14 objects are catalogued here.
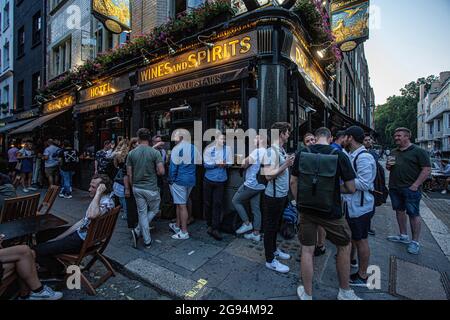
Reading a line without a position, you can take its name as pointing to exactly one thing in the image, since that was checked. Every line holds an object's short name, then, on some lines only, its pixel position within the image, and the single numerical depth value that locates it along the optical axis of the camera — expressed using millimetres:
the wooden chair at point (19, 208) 3436
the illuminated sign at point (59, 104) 11148
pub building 4883
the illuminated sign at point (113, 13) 6070
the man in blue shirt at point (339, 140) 4502
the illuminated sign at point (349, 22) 6109
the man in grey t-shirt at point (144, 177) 4133
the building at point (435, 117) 38906
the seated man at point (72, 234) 2912
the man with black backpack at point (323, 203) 2506
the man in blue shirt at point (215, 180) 4535
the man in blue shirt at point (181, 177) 4523
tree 56850
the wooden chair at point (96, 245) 2873
